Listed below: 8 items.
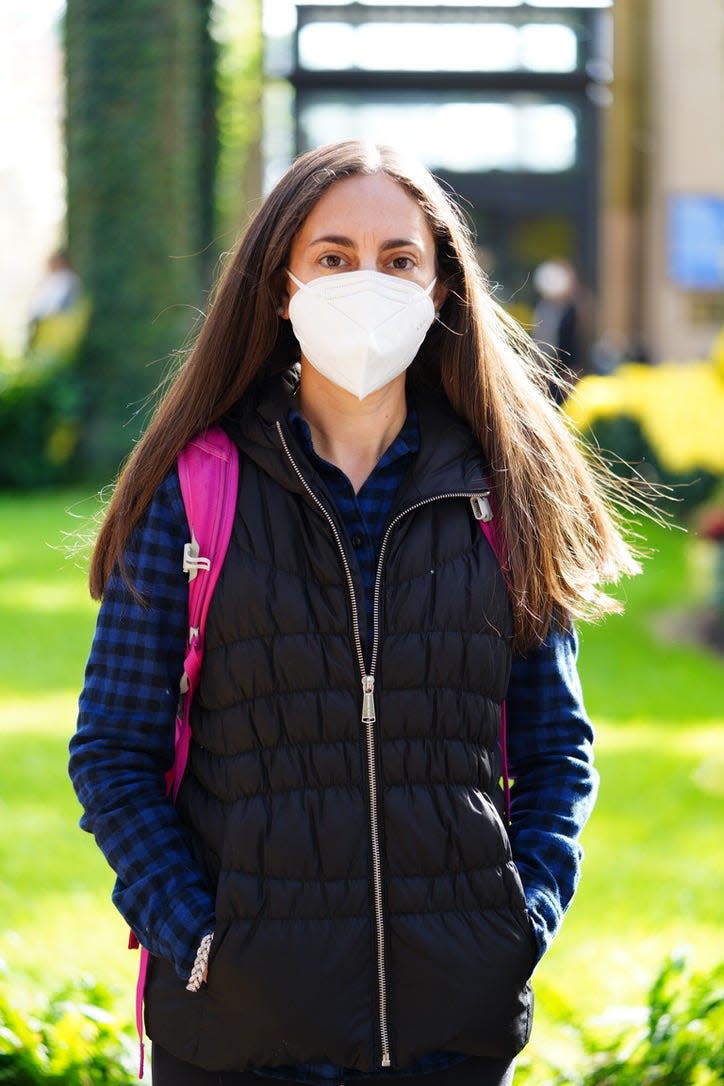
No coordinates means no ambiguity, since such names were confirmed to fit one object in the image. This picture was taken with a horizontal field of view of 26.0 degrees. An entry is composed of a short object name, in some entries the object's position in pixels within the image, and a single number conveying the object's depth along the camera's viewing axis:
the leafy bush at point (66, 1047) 3.08
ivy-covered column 15.10
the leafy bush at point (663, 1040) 3.24
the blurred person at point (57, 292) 15.42
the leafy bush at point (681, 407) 8.18
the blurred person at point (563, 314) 15.08
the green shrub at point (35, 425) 14.88
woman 2.10
